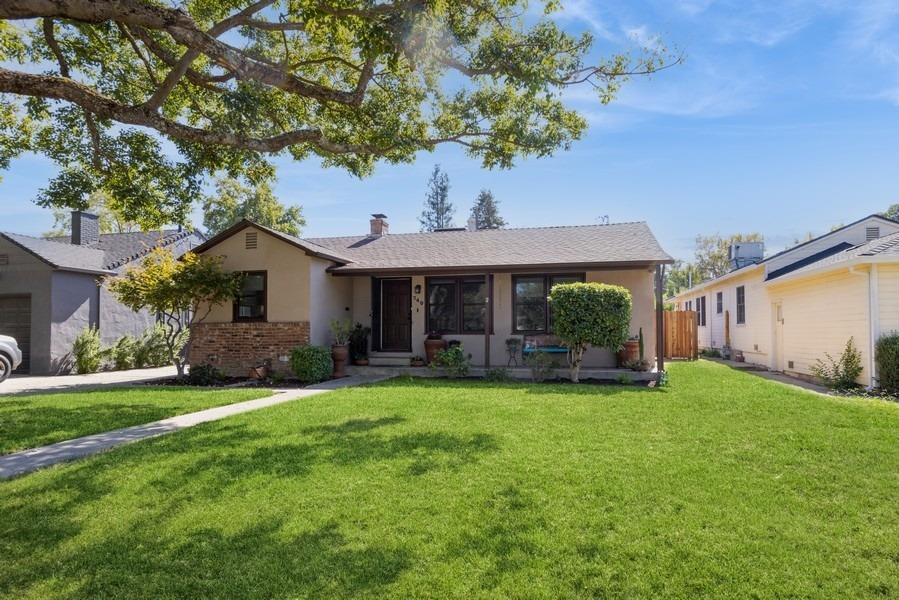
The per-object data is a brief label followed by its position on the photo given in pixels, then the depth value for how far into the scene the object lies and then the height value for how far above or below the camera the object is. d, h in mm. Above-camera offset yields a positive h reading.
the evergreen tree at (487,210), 51125 +11075
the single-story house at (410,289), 12617 +826
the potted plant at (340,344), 12711 -617
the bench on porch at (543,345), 12164 -630
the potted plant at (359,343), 13922 -631
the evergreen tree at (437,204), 47812 +10877
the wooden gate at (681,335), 17922 -571
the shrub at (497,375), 11641 -1284
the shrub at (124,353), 15688 -980
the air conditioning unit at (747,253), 20281 +2620
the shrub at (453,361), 12008 -990
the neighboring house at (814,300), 9891 +471
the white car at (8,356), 11867 -811
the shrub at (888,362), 9336 -803
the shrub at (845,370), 10369 -1094
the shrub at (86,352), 14609 -895
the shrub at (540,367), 11570 -1077
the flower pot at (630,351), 11977 -751
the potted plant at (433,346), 13094 -673
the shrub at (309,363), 11773 -995
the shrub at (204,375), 11969 -1297
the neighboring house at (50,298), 14250 +673
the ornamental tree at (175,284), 11703 +859
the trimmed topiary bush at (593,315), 10656 +91
